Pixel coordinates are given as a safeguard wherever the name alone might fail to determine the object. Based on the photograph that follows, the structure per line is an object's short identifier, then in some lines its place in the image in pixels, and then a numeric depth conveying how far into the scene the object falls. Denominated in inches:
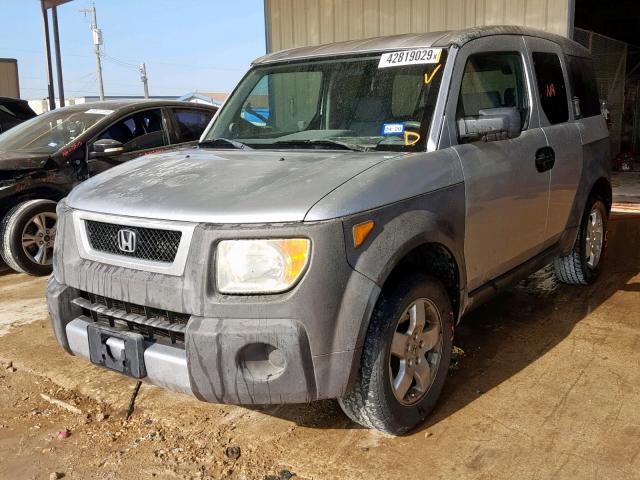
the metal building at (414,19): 296.0
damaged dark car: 232.4
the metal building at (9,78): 916.6
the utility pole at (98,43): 1725.6
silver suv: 94.9
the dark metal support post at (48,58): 579.8
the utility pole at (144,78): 2095.2
